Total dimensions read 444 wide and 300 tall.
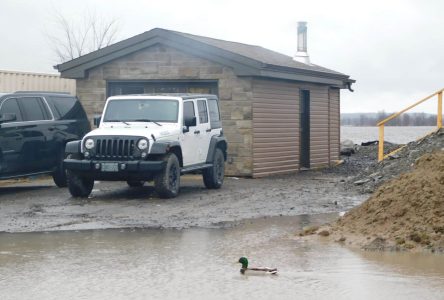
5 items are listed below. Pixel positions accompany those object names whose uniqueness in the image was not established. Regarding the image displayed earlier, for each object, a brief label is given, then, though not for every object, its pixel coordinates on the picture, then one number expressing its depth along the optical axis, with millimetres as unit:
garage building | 22281
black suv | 17797
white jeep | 16594
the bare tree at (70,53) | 45800
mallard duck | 9492
